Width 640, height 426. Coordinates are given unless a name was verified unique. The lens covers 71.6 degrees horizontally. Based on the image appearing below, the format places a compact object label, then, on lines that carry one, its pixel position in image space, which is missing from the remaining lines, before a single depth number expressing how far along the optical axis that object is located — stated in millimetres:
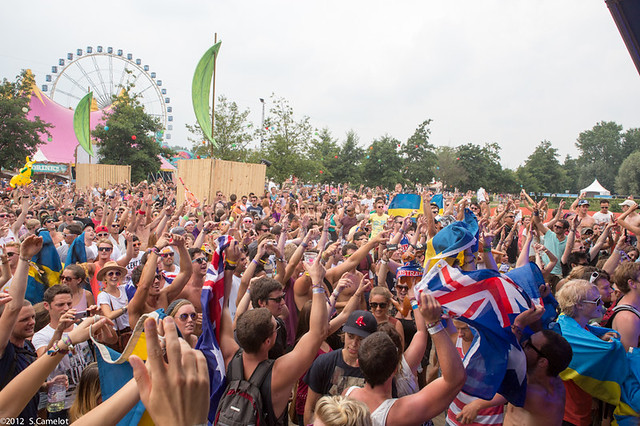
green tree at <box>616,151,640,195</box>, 55312
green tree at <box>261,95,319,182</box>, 28969
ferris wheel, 51094
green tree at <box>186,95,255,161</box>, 29703
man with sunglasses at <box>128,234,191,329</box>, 4152
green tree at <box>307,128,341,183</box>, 39406
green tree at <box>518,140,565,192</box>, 51578
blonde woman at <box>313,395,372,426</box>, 2027
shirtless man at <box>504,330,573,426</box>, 2814
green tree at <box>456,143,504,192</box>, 49562
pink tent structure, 47000
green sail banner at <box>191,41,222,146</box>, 17328
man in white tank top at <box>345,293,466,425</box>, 2348
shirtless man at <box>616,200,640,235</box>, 6852
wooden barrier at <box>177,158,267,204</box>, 17953
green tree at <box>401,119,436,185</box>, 44531
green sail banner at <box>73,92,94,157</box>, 24391
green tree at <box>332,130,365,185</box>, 41656
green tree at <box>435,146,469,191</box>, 50406
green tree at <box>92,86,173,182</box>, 36844
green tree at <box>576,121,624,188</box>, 85125
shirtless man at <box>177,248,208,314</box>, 4926
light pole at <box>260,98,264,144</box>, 30688
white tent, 45072
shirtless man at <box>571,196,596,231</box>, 8832
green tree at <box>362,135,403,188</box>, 41719
